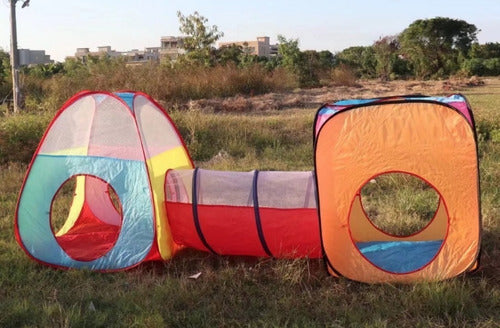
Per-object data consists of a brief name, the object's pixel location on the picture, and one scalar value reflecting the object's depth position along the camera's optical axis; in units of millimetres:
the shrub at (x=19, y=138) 8289
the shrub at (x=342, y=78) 24972
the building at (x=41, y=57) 56306
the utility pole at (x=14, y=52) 13148
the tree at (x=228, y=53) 25108
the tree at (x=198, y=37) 23984
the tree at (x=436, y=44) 34531
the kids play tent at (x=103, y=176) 4285
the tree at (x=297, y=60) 26031
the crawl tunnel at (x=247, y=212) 4027
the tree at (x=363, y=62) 34812
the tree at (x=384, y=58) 33188
